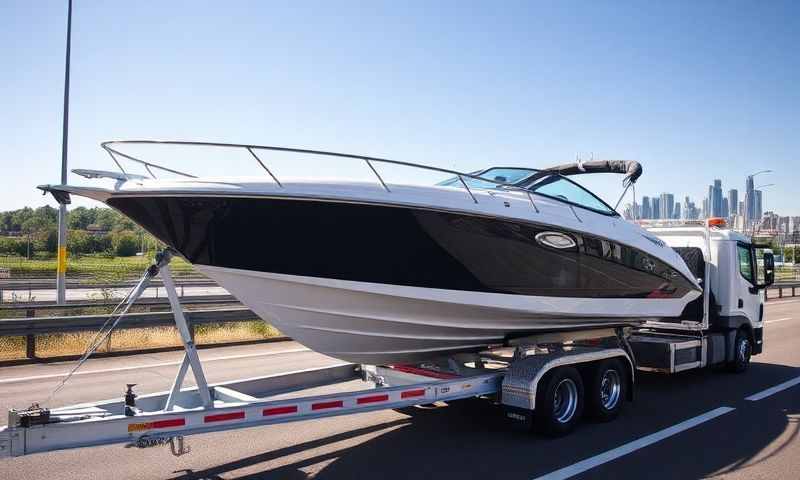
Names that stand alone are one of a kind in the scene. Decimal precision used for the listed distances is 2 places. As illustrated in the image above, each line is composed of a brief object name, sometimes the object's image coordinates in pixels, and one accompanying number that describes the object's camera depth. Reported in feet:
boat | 15.52
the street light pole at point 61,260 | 41.42
